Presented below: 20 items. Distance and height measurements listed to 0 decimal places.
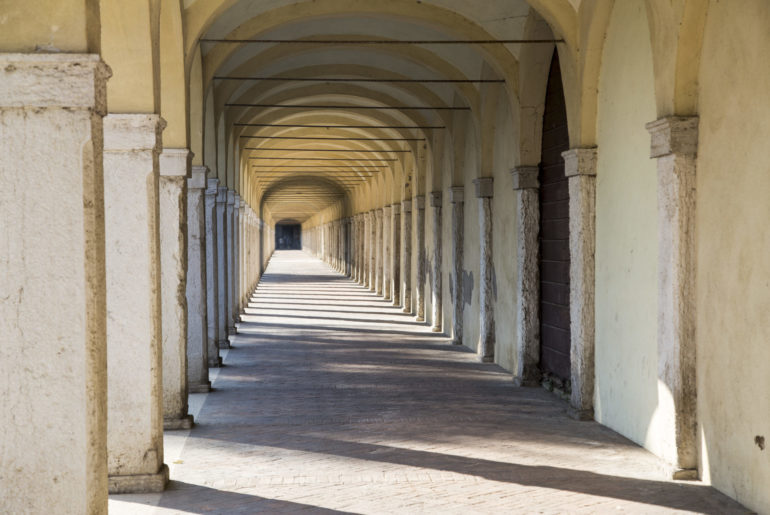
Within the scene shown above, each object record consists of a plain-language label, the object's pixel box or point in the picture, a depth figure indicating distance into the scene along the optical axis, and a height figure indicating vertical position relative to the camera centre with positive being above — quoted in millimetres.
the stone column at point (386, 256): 29438 -336
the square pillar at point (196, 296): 10969 -588
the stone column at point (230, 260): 18266 -266
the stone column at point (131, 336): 6781 -656
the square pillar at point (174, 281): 8719 -319
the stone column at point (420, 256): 22195 -264
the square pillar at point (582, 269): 9789 -281
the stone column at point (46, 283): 4582 -168
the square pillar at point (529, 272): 12172 -377
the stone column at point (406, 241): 25000 +129
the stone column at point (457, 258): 17109 -249
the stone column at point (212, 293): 13234 -669
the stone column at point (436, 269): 19547 -518
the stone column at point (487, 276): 14500 -507
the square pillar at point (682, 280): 7250 -306
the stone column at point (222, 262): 15844 -248
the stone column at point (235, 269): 18859 -481
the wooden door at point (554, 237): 11192 +81
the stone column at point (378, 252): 31922 -220
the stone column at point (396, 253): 27359 -224
